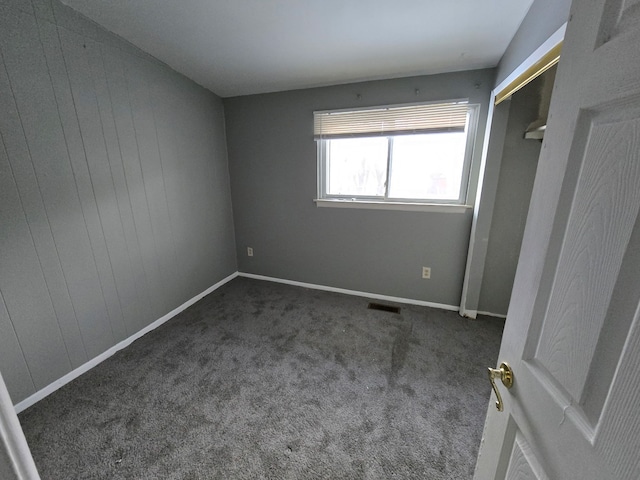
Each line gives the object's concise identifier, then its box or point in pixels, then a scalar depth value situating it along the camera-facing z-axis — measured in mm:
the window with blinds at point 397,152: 2248
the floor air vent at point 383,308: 2580
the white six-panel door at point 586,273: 371
